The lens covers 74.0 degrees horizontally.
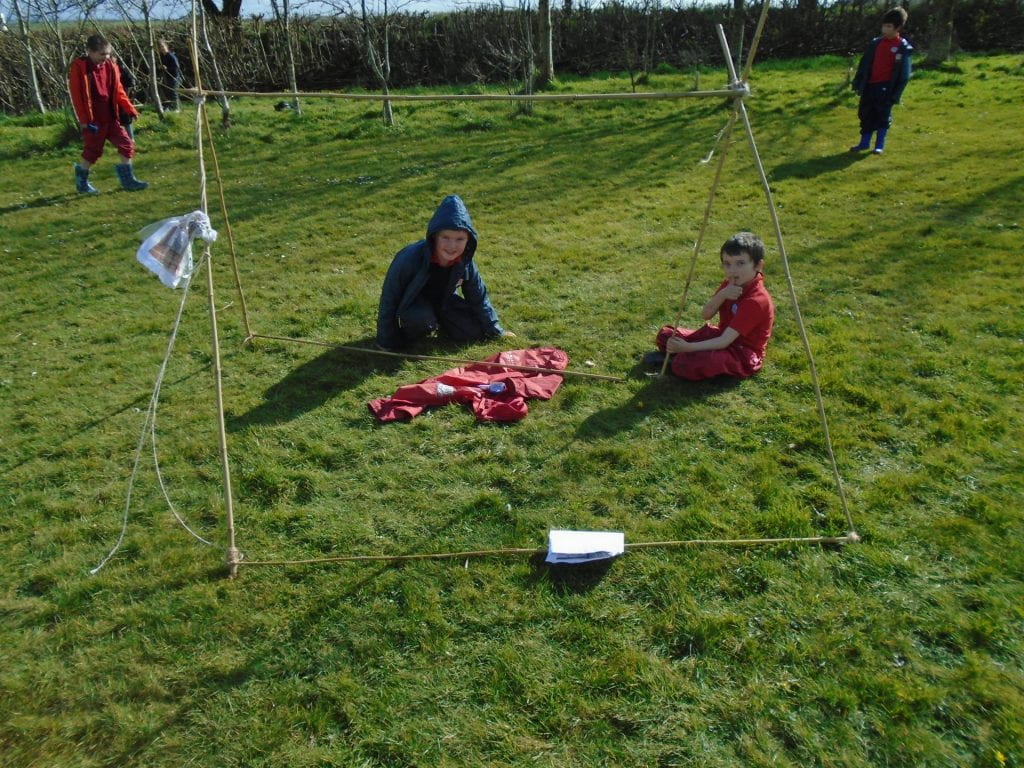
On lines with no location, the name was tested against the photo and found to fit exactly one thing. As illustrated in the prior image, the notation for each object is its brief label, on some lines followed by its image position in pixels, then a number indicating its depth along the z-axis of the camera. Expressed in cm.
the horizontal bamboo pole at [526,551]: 346
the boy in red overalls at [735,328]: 459
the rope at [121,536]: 340
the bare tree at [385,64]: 1251
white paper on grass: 338
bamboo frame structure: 340
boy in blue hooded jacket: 512
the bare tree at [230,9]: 1852
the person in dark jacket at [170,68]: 1371
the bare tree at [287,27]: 1347
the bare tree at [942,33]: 1520
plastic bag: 351
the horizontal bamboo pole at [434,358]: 493
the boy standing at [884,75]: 956
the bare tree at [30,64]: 1280
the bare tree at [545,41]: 1486
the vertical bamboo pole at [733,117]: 360
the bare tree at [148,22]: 1230
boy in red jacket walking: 897
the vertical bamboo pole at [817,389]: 346
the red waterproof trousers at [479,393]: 466
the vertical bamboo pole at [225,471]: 338
